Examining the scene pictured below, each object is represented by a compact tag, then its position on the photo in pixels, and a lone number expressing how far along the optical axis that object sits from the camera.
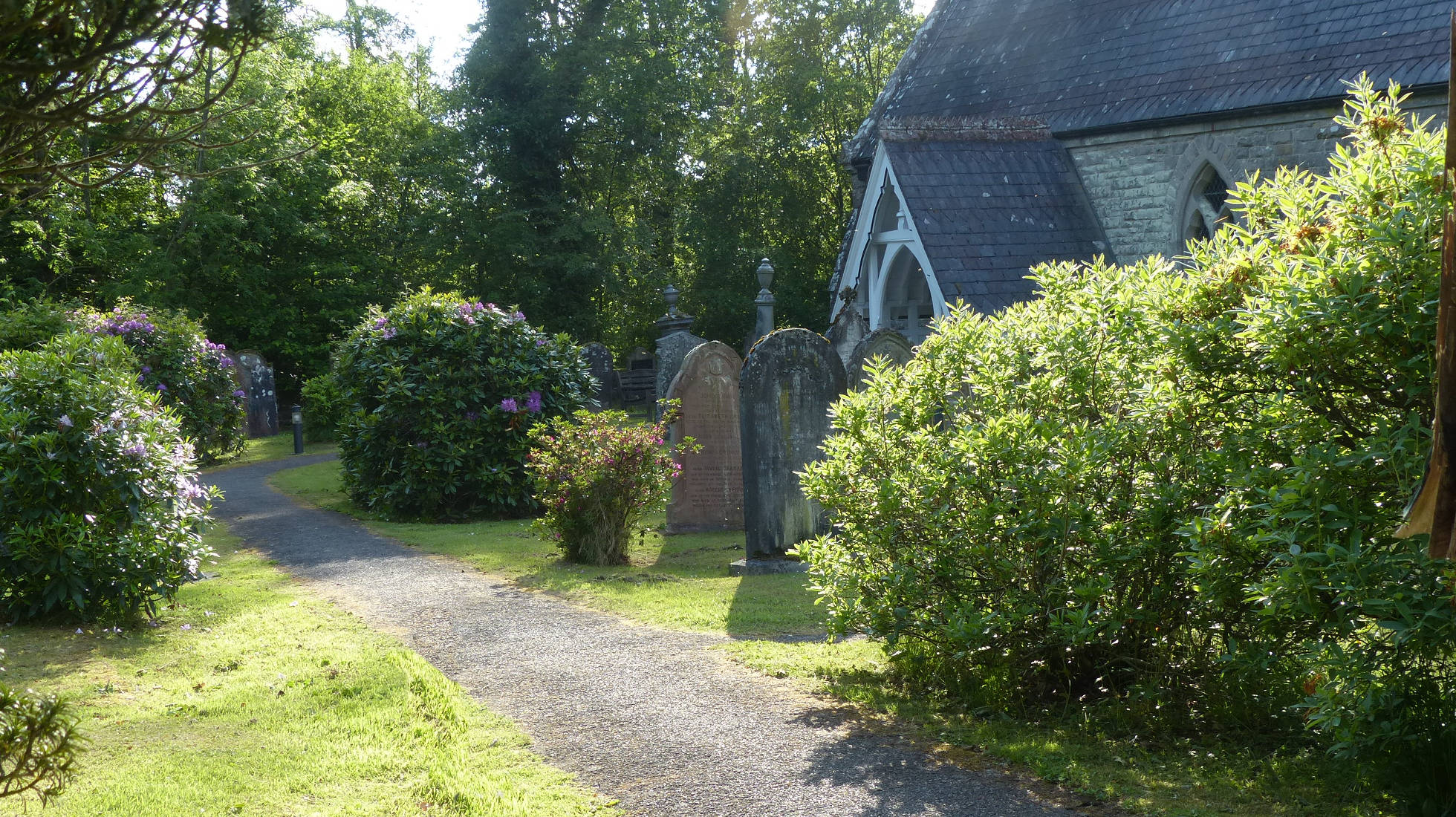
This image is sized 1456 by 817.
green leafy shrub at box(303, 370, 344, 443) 27.52
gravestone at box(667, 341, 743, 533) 14.10
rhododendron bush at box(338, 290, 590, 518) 15.05
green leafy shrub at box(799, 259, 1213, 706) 5.52
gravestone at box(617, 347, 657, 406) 28.67
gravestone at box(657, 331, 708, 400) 18.86
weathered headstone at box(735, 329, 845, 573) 11.16
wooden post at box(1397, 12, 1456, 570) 3.43
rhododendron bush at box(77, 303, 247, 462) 20.23
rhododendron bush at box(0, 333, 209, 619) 8.06
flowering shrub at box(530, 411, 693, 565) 11.43
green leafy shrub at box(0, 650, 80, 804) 2.98
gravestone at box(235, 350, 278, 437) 28.61
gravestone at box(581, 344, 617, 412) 24.34
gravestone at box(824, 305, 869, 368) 17.25
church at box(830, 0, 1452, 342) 16.38
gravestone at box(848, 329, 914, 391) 13.14
